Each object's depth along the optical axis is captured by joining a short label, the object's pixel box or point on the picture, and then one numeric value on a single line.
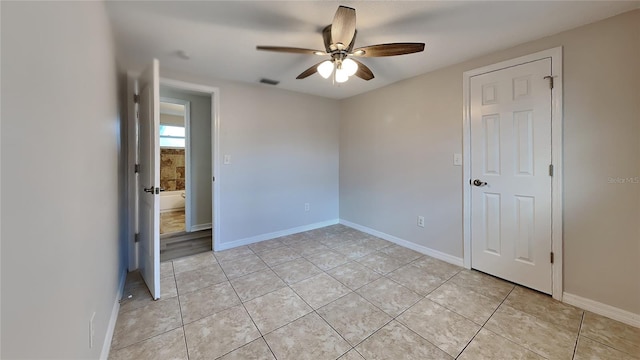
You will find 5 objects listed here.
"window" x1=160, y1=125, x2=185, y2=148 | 5.41
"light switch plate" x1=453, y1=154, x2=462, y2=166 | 2.55
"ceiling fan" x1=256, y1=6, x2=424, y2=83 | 1.44
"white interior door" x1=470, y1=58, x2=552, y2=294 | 2.01
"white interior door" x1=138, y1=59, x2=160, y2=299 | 1.91
